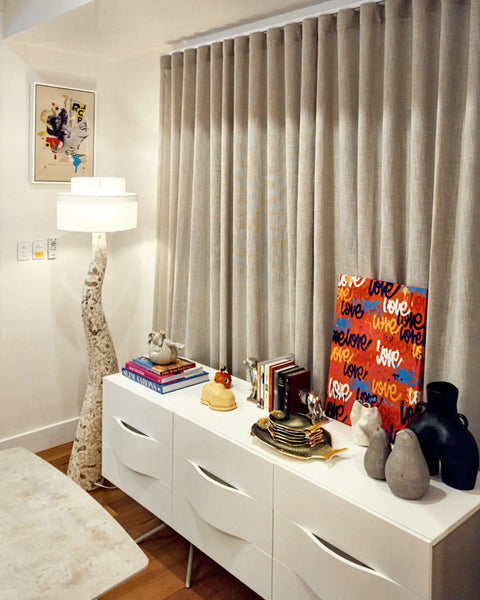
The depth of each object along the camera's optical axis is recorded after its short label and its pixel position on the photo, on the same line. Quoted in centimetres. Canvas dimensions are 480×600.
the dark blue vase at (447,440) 169
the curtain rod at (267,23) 213
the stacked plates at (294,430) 191
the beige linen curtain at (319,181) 184
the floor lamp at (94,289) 256
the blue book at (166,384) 248
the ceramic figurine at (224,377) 239
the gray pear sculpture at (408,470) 163
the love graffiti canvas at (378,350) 197
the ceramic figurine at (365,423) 196
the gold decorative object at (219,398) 229
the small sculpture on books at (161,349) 256
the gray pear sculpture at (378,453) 175
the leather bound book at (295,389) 221
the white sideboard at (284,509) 156
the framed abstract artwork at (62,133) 300
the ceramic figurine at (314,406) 214
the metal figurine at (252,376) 238
